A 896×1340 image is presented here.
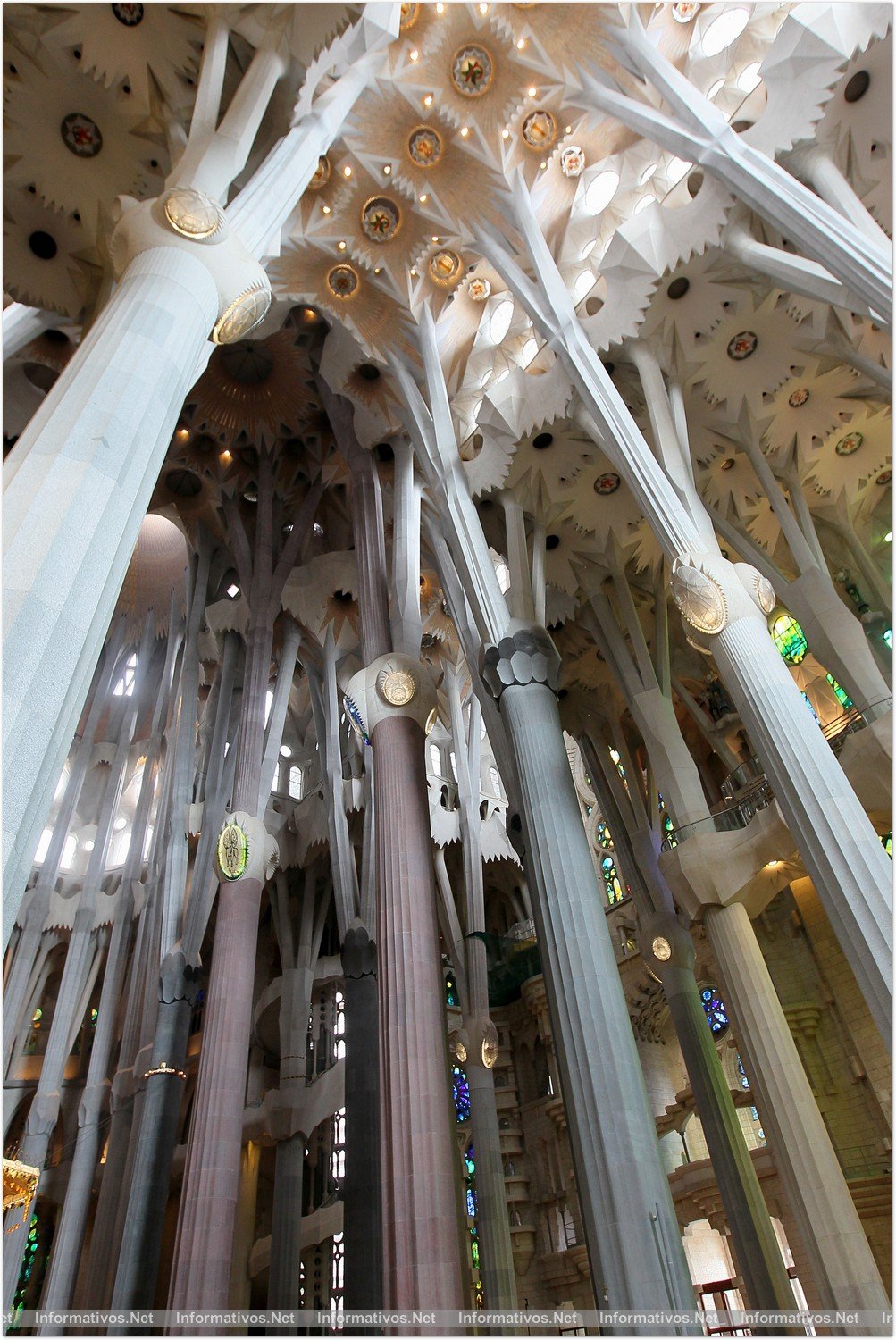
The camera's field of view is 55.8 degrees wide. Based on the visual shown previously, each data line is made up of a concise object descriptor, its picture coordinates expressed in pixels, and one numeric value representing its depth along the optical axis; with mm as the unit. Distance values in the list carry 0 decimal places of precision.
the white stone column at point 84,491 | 3705
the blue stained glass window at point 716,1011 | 18266
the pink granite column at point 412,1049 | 8297
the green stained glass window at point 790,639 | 16562
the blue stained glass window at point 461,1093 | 21484
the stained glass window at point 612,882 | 21594
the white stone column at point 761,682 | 6750
